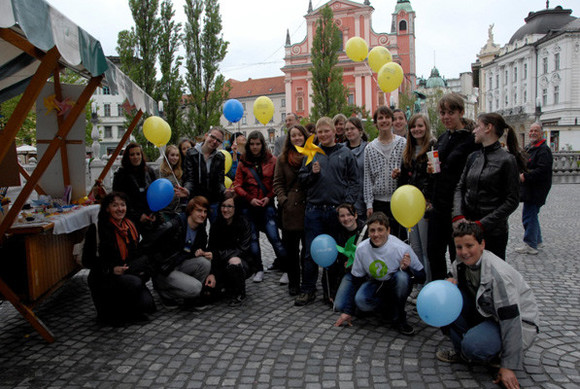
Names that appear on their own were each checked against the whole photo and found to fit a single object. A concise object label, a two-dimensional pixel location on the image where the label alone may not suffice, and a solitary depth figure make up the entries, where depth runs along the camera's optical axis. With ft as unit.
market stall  10.77
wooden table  13.67
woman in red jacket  19.29
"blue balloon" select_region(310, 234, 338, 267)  15.15
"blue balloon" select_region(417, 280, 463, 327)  10.61
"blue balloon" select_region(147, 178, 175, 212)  17.71
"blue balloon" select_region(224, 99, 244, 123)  26.81
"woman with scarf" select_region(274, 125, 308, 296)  17.17
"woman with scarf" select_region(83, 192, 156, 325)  14.98
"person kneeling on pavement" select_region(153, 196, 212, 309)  16.35
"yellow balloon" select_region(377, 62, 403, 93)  21.85
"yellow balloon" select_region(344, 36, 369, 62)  27.40
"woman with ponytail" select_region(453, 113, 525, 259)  12.17
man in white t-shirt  13.84
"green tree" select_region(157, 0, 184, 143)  57.88
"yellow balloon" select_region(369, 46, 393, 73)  24.62
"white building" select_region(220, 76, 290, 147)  238.91
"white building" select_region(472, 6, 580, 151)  168.25
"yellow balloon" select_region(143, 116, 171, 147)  20.42
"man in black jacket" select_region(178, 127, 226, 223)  19.58
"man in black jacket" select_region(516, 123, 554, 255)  24.07
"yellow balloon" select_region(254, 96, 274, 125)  27.24
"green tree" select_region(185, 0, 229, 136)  63.57
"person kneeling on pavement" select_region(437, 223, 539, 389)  10.34
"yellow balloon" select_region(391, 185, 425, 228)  13.91
